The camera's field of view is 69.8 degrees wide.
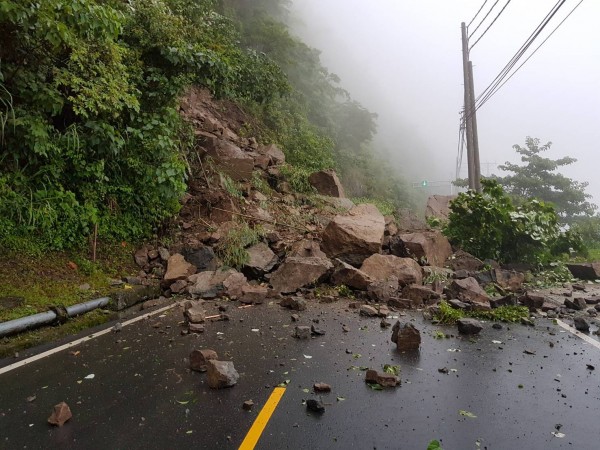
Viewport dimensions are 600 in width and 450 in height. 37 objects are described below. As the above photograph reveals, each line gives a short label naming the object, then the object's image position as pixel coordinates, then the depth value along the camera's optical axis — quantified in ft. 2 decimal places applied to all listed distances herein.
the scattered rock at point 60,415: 10.95
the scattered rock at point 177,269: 29.22
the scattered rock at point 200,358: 14.47
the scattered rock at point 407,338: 16.94
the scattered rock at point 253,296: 25.91
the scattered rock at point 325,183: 53.83
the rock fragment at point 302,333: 18.42
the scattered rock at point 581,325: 20.21
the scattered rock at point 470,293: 24.22
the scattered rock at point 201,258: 31.81
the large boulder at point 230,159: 43.98
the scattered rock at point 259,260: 31.78
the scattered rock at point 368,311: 22.63
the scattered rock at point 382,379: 13.26
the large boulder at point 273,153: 53.57
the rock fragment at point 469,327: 19.26
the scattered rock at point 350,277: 28.22
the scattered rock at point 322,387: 12.75
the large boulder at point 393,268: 29.66
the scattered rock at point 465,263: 34.96
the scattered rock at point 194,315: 20.21
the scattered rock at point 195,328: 19.38
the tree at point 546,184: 87.20
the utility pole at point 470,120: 60.29
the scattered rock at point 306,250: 34.04
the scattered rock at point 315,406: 11.43
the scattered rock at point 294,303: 24.08
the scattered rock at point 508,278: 30.91
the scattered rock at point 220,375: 13.04
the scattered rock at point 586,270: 35.14
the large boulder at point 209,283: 27.55
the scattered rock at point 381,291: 26.09
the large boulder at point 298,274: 28.84
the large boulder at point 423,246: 34.71
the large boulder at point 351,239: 33.60
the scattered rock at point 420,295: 25.65
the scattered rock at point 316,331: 18.90
